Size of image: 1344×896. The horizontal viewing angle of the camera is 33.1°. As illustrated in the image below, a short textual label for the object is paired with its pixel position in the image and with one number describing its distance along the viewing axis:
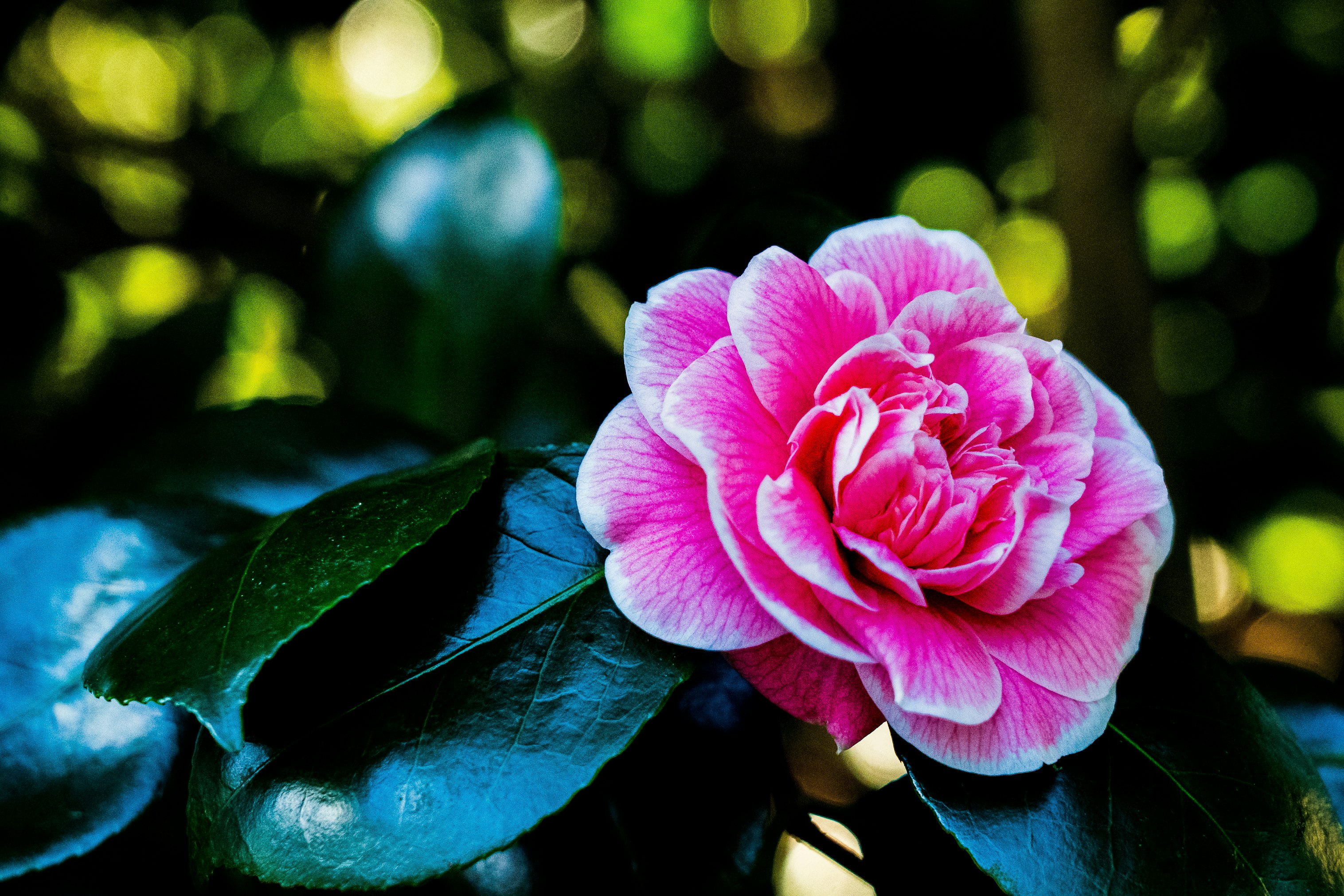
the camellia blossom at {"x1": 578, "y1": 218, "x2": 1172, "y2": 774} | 0.32
